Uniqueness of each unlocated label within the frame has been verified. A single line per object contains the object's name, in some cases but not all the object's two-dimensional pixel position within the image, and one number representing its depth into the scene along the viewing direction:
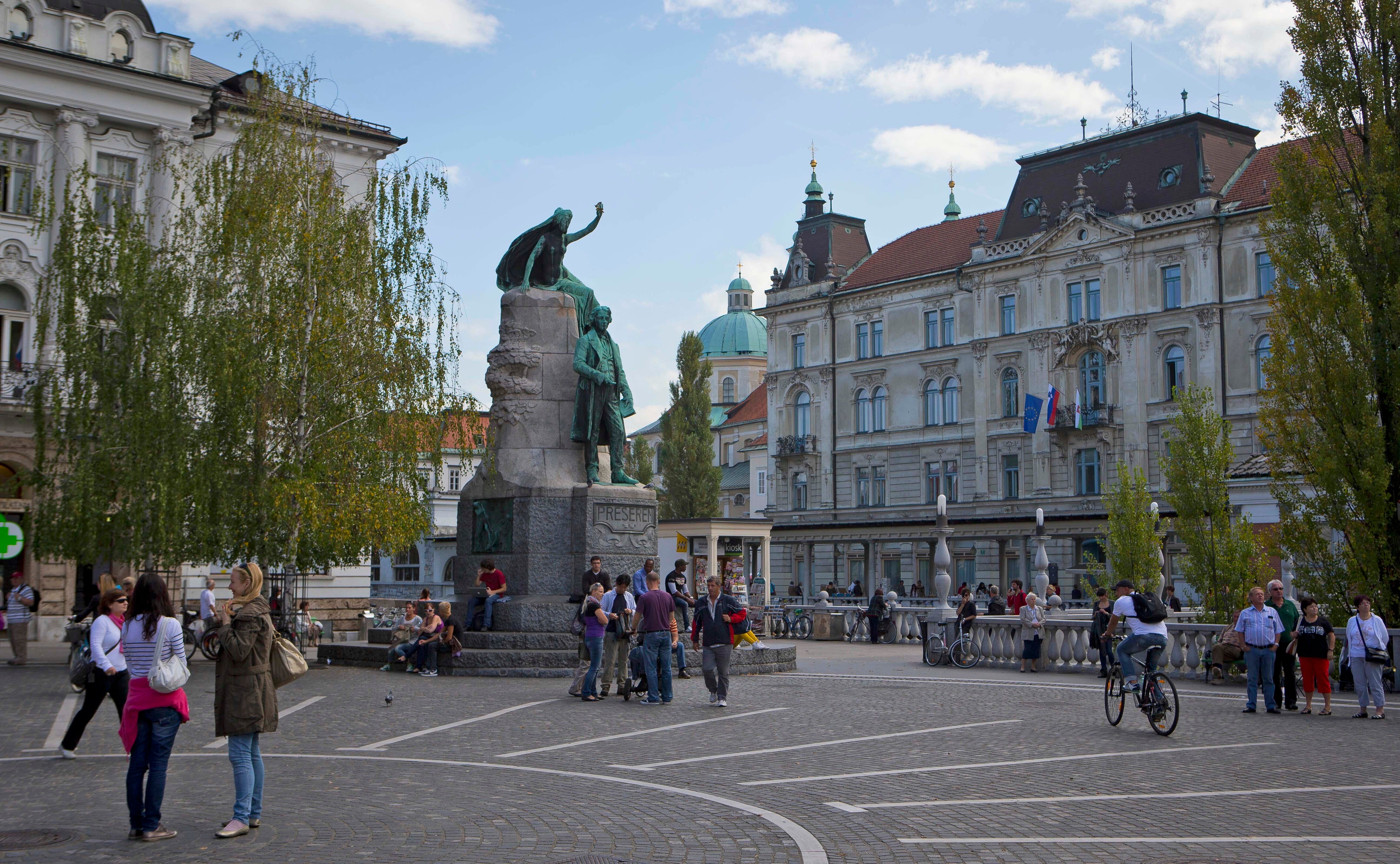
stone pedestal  20.45
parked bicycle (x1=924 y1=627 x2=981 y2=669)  25.45
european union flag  57.88
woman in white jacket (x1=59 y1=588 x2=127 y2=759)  11.19
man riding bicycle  14.27
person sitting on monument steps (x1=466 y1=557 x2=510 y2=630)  20.14
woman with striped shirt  8.27
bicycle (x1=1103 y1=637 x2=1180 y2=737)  13.73
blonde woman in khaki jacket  8.35
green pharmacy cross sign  31.84
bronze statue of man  20.88
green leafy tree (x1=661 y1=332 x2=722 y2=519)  76.50
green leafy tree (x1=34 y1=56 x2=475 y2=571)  22.55
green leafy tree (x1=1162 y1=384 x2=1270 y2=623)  24.25
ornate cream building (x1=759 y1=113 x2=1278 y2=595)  55.00
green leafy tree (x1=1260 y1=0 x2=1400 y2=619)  20.55
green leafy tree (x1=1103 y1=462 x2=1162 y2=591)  31.30
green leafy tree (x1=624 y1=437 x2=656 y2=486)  78.75
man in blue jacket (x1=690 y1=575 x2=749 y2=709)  16.30
